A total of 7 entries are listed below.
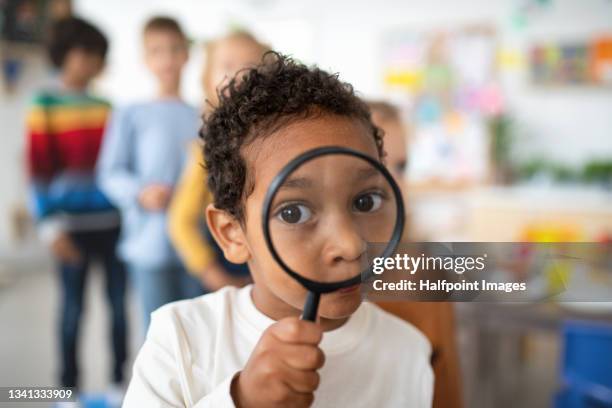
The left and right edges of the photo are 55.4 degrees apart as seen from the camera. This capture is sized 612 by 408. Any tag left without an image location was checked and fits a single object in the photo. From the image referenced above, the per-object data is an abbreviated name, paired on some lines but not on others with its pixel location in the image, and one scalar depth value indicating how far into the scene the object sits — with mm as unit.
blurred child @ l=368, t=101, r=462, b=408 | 906
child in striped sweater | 2393
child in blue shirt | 1903
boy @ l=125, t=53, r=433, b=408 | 534
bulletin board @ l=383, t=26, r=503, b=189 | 5011
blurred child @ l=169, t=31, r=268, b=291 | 1589
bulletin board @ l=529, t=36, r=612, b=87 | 4617
